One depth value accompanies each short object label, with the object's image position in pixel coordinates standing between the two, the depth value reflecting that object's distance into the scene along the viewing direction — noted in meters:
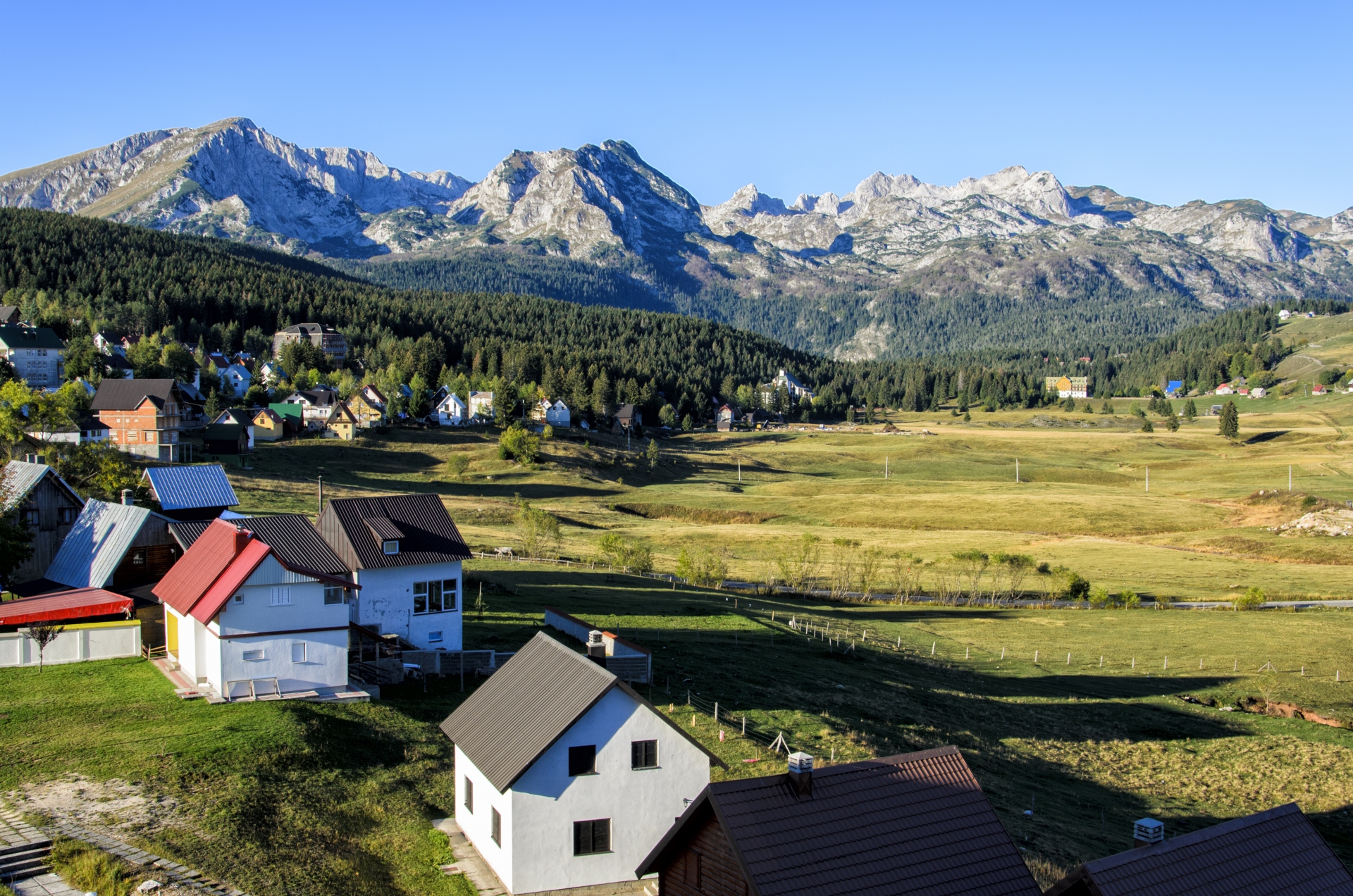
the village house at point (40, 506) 46.25
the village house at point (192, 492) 50.88
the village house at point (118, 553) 43.09
